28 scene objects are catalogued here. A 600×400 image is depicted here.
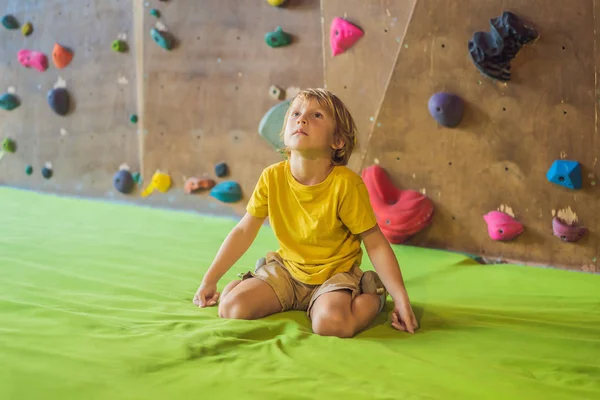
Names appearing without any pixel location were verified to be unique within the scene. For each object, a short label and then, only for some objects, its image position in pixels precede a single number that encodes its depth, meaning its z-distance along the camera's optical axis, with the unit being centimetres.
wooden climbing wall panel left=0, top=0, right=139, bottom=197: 312
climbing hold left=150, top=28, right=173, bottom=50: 288
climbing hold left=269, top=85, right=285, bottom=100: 258
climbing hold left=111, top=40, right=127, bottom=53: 306
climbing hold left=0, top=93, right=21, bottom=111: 355
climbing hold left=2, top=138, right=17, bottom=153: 361
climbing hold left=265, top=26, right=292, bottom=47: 254
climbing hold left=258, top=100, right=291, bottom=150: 257
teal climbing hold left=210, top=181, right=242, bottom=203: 274
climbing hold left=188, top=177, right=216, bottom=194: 283
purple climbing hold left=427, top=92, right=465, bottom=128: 211
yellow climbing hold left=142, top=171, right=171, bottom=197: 298
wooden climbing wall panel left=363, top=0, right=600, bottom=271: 195
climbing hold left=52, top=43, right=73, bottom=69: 328
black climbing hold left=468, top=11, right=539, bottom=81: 196
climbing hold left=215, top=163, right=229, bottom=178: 276
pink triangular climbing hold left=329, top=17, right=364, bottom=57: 234
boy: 131
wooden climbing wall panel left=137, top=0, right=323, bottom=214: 255
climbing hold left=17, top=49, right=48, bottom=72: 339
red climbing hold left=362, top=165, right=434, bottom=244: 221
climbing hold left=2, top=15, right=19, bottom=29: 350
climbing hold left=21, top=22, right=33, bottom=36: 344
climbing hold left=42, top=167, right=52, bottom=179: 346
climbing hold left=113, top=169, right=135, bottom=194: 311
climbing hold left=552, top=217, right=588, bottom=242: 196
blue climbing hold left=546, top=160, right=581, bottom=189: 194
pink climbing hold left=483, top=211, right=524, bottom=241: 206
